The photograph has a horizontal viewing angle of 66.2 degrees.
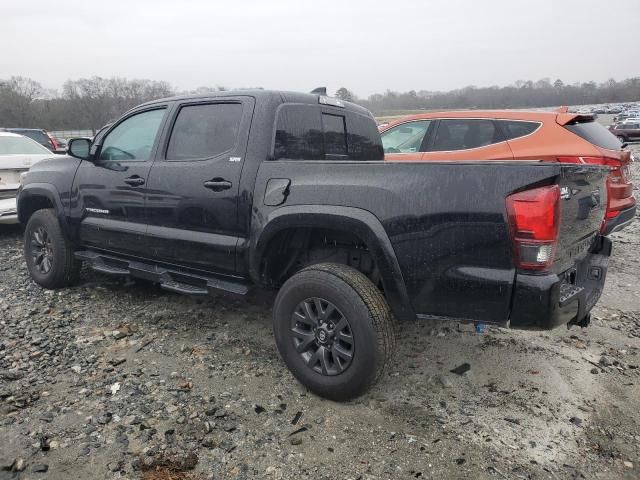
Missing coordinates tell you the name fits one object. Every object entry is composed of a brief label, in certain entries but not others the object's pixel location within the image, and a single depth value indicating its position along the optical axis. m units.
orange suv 5.18
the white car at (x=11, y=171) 6.66
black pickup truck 2.41
